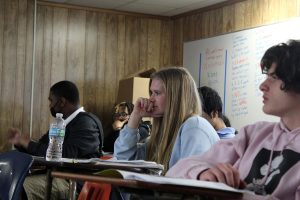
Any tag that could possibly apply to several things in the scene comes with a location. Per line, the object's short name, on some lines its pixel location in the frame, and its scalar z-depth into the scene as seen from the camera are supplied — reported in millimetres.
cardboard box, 6584
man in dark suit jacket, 4072
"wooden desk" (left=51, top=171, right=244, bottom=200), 1202
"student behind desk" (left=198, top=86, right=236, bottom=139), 4300
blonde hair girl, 2819
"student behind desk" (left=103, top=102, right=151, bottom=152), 6446
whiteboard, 5626
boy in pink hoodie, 1590
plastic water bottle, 3549
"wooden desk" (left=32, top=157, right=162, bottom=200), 2745
